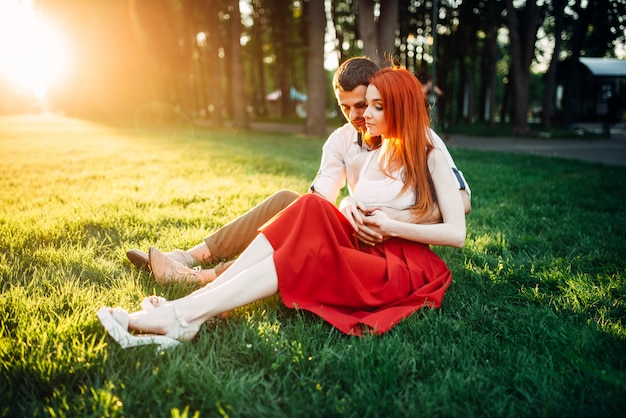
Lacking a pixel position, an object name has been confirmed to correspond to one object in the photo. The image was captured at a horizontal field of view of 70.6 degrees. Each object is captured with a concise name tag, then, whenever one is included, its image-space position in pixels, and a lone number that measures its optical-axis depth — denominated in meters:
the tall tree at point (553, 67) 22.11
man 3.08
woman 2.33
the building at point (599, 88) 31.42
